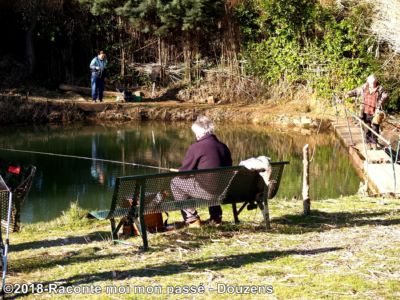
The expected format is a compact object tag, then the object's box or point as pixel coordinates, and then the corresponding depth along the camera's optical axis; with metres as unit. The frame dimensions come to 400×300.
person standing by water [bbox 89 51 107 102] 22.50
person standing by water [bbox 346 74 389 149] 14.45
